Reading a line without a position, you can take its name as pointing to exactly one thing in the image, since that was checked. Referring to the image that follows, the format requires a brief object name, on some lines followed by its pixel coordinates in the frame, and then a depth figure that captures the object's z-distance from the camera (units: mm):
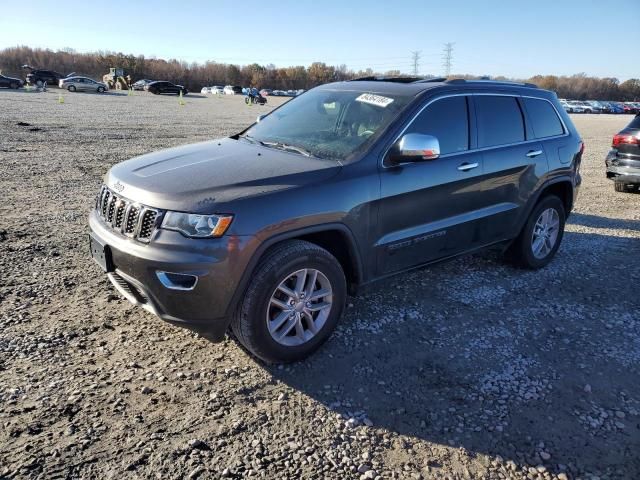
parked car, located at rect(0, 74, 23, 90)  44938
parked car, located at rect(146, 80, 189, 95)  55344
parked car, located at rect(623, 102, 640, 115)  73688
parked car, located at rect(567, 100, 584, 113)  63906
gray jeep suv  2961
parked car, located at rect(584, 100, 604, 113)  67331
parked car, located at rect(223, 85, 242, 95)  73062
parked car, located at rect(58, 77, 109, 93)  47281
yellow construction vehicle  61238
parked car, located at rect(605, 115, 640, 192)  8938
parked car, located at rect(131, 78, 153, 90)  61331
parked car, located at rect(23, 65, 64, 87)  50656
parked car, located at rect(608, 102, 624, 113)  70000
